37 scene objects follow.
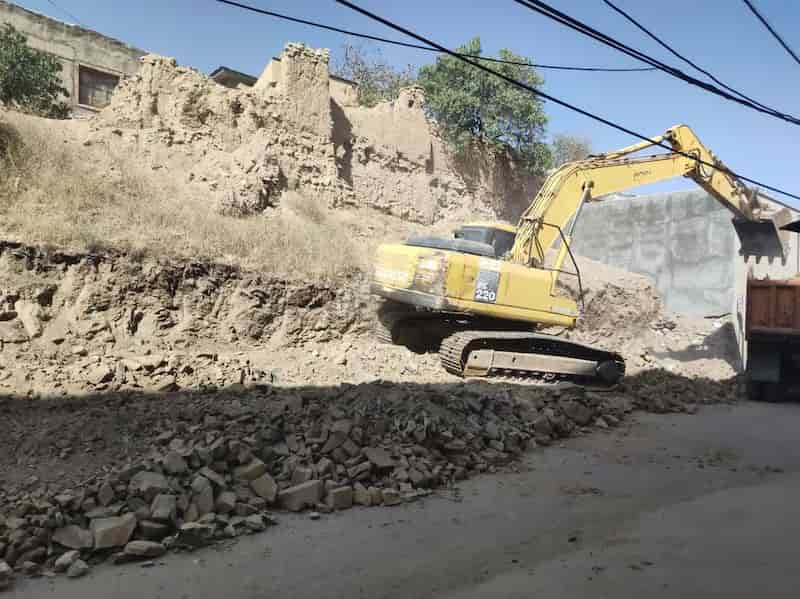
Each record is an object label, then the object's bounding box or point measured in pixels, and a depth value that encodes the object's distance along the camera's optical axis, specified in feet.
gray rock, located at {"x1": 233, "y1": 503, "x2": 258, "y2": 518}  14.67
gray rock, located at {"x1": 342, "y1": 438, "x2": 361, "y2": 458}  17.98
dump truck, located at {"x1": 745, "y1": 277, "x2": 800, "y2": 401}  34.78
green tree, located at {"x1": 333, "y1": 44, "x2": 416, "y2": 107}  93.09
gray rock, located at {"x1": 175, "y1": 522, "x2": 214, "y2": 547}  13.14
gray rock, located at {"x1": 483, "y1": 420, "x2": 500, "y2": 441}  21.49
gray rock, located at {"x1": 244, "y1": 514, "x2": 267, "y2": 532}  14.14
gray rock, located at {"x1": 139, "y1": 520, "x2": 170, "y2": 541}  13.14
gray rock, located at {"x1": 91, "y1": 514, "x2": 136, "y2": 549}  12.62
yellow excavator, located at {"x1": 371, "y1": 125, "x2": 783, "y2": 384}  31.48
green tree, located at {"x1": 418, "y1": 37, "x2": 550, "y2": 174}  67.46
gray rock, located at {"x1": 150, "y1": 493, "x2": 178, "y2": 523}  13.44
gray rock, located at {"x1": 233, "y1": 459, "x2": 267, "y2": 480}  16.02
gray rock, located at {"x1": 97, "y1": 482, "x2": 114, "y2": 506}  14.03
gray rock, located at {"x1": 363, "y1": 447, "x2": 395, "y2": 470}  17.64
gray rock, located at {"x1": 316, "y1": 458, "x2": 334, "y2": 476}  16.89
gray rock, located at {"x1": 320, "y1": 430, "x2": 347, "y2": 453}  17.93
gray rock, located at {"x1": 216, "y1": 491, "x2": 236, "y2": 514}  14.57
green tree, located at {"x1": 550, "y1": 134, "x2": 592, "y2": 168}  121.08
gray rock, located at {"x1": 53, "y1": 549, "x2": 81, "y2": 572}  12.00
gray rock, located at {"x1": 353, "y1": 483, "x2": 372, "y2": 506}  16.25
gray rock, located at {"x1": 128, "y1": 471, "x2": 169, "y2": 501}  14.23
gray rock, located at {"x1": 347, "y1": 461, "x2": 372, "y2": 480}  17.15
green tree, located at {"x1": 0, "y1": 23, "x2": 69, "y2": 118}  53.01
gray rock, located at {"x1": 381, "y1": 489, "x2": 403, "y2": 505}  16.39
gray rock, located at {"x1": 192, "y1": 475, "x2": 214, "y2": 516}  14.33
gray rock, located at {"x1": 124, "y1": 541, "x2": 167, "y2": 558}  12.48
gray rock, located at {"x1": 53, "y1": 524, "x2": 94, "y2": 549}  12.58
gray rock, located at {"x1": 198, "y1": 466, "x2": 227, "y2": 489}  15.18
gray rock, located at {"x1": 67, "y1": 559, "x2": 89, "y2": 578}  11.78
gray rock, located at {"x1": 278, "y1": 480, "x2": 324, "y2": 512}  15.58
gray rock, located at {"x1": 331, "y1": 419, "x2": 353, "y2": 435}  18.48
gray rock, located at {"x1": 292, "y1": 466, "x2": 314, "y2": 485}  16.49
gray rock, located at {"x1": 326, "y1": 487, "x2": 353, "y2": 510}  15.84
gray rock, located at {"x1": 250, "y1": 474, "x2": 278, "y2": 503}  15.61
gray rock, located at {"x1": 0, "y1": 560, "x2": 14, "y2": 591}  11.32
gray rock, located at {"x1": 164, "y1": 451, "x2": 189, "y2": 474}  15.34
